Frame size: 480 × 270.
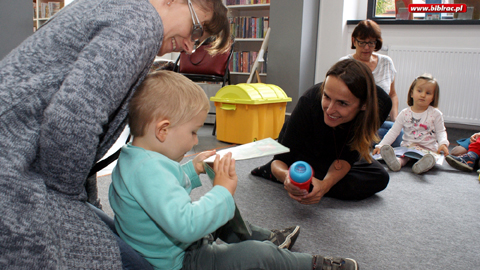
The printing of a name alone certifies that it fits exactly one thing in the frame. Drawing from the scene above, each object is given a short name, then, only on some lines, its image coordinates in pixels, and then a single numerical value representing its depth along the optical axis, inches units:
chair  135.4
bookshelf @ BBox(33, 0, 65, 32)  212.5
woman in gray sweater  21.6
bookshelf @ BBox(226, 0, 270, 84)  161.8
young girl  103.0
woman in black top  53.9
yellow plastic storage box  111.7
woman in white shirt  101.0
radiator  126.0
